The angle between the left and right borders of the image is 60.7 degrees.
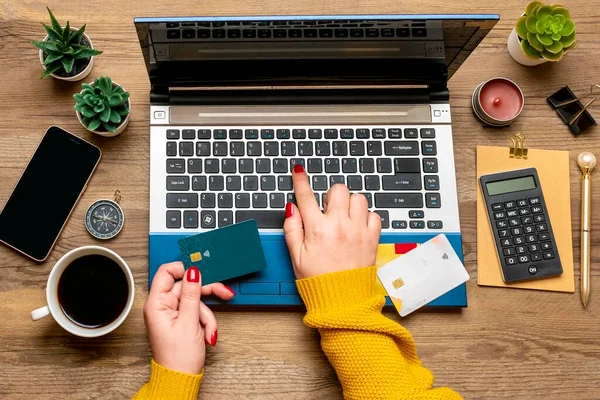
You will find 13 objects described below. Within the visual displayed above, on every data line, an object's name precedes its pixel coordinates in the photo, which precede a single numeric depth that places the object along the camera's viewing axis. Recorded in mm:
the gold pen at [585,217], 786
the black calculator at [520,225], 784
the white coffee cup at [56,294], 693
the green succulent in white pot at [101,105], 756
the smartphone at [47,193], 773
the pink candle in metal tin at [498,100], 824
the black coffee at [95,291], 726
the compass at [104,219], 781
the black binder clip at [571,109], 836
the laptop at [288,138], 759
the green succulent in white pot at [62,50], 774
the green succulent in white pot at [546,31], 800
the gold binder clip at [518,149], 825
